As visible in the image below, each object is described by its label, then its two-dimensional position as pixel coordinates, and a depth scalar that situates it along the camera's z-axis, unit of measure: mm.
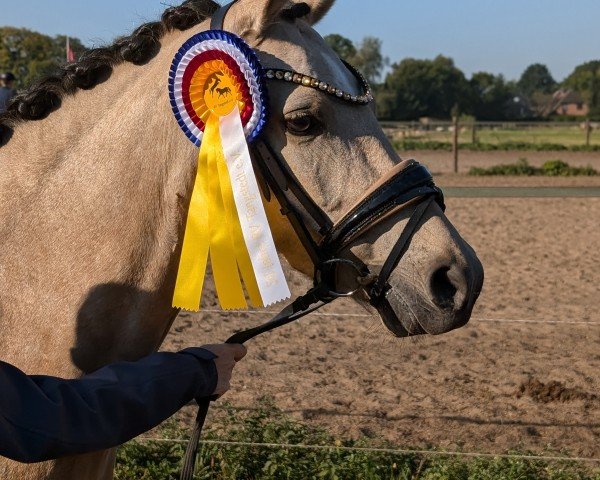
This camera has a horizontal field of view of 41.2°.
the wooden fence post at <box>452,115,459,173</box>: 21922
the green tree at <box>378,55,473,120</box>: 57288
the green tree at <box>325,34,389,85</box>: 67125
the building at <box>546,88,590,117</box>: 82319
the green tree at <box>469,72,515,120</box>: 65000
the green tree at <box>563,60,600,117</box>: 70250
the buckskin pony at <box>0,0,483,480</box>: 2062
